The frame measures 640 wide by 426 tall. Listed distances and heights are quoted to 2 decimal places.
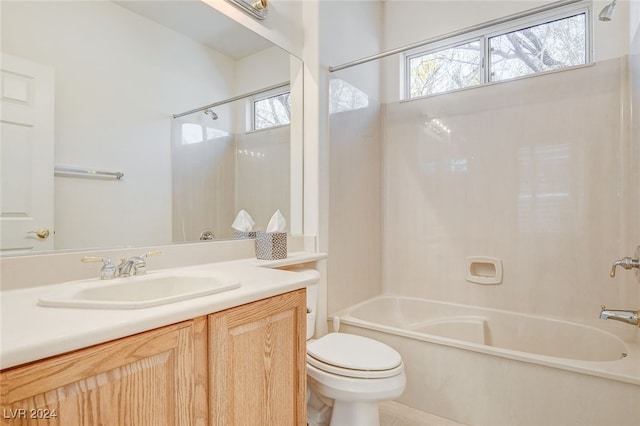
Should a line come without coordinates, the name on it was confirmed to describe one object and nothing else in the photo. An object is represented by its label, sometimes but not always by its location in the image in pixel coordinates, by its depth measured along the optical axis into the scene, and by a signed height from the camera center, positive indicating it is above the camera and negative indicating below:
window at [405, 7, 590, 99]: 2.12 +1.17
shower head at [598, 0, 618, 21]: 1.54 +0.97
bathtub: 1.40 -0.79
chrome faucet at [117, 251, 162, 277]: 1.09 -0.18
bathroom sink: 0.77 -0.23
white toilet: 1.32 -0.69
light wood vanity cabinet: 0.57 -0.36
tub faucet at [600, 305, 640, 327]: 1.48 -0.47
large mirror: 0.99 +0.35
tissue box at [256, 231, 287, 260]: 1.61 -0.16
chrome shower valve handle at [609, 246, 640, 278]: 1.64 -0.25
